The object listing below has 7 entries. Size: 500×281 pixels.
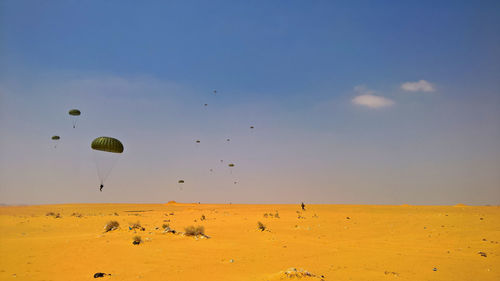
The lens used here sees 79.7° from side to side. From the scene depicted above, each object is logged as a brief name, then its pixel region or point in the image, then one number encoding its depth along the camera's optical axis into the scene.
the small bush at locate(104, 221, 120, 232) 17.54
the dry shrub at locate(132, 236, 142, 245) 13.72
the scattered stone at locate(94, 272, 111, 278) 9.29
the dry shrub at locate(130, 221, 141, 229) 17.65
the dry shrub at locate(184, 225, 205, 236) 16.33
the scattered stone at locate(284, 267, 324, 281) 8.10
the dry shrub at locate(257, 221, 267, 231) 20.39
